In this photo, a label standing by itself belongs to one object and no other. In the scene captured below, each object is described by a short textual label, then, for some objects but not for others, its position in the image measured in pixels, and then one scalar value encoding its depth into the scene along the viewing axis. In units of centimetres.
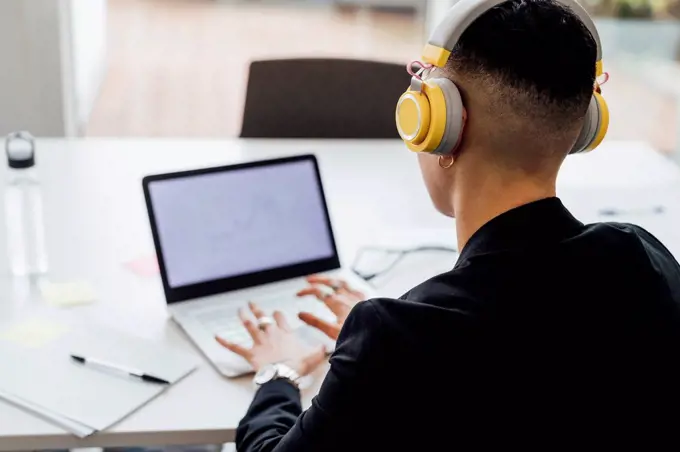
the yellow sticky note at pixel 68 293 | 147
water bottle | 158
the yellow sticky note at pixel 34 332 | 135
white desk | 121
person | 91
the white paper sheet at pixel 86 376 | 121
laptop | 145
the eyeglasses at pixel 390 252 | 161
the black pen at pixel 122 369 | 128
